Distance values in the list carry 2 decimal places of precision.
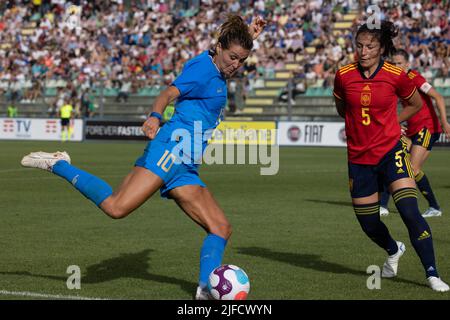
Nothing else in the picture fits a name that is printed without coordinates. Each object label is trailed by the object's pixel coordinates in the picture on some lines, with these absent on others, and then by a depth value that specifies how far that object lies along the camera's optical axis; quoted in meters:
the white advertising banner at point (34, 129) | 41.42
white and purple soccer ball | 6.86
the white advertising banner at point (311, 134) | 35.44
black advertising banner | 39.41
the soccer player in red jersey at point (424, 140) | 13.58
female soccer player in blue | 7.12
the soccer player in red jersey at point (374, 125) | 7.89
